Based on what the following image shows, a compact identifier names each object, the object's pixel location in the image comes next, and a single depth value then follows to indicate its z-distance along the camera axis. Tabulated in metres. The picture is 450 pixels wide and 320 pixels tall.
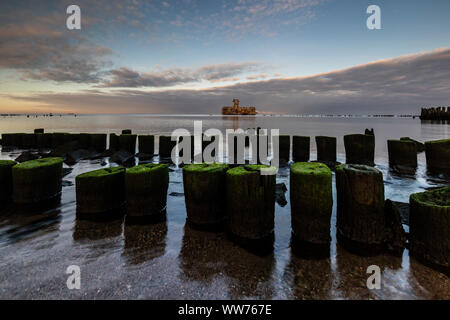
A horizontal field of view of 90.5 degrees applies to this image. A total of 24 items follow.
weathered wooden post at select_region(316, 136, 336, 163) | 11.34
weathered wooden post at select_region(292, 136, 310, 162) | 12.02
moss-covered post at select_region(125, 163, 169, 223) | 4.93
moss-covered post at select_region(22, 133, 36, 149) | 15.71
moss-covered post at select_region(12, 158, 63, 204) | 5.72
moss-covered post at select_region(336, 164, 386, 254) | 3.73
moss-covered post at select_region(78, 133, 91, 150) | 14.23
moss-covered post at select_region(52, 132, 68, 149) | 14.50
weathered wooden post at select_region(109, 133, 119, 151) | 13.71
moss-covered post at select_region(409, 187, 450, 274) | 3.21
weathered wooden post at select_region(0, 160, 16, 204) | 5.93
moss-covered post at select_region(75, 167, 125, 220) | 4.99
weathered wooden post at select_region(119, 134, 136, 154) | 13.31
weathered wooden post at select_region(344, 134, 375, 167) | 10.54
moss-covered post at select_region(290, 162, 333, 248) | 3.86
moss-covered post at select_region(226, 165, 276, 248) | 4.01
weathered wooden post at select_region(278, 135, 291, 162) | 11.98
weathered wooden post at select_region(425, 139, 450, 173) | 9.52
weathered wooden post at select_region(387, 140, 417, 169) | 10.16
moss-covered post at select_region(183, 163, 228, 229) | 4.56
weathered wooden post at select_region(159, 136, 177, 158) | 13.39
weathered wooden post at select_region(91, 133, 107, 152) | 14.19
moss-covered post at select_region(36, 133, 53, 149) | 15.25
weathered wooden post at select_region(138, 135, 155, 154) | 13.63
